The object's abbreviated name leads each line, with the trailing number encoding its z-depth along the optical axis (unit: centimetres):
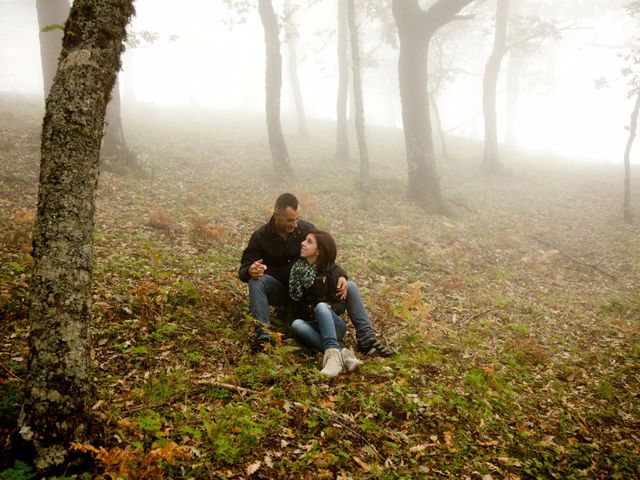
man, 511
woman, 493
